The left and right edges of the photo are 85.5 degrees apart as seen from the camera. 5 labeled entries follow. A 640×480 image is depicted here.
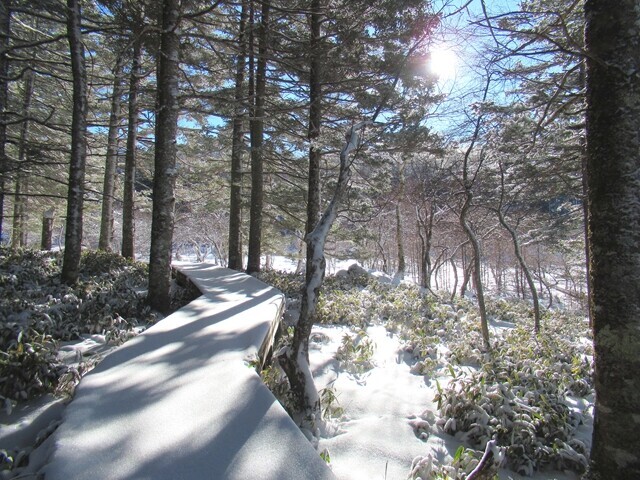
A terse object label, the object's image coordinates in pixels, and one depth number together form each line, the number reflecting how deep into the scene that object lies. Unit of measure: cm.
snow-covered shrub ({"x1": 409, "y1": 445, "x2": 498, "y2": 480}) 281
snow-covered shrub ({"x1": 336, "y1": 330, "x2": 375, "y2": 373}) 533
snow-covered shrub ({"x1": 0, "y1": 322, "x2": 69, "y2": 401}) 290
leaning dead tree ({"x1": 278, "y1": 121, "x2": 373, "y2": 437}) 342
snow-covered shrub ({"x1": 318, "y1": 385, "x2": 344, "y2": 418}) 377
